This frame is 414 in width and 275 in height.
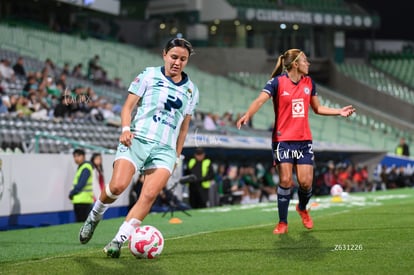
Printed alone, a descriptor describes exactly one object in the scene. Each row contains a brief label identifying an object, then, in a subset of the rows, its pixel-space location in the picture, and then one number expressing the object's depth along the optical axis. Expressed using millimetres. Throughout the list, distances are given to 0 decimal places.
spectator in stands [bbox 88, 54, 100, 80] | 32469
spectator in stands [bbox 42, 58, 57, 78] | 26425
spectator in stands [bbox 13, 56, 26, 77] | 27438
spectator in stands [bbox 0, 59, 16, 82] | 26078
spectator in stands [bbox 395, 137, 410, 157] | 36594
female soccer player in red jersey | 11719
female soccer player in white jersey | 8984
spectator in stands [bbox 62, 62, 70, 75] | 29712
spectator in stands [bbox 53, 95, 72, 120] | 23859
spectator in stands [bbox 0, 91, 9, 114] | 22672
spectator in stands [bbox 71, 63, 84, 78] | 31511
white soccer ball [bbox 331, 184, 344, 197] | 22766
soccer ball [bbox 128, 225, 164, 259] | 8844
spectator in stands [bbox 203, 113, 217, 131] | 30156
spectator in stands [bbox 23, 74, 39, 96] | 24516
